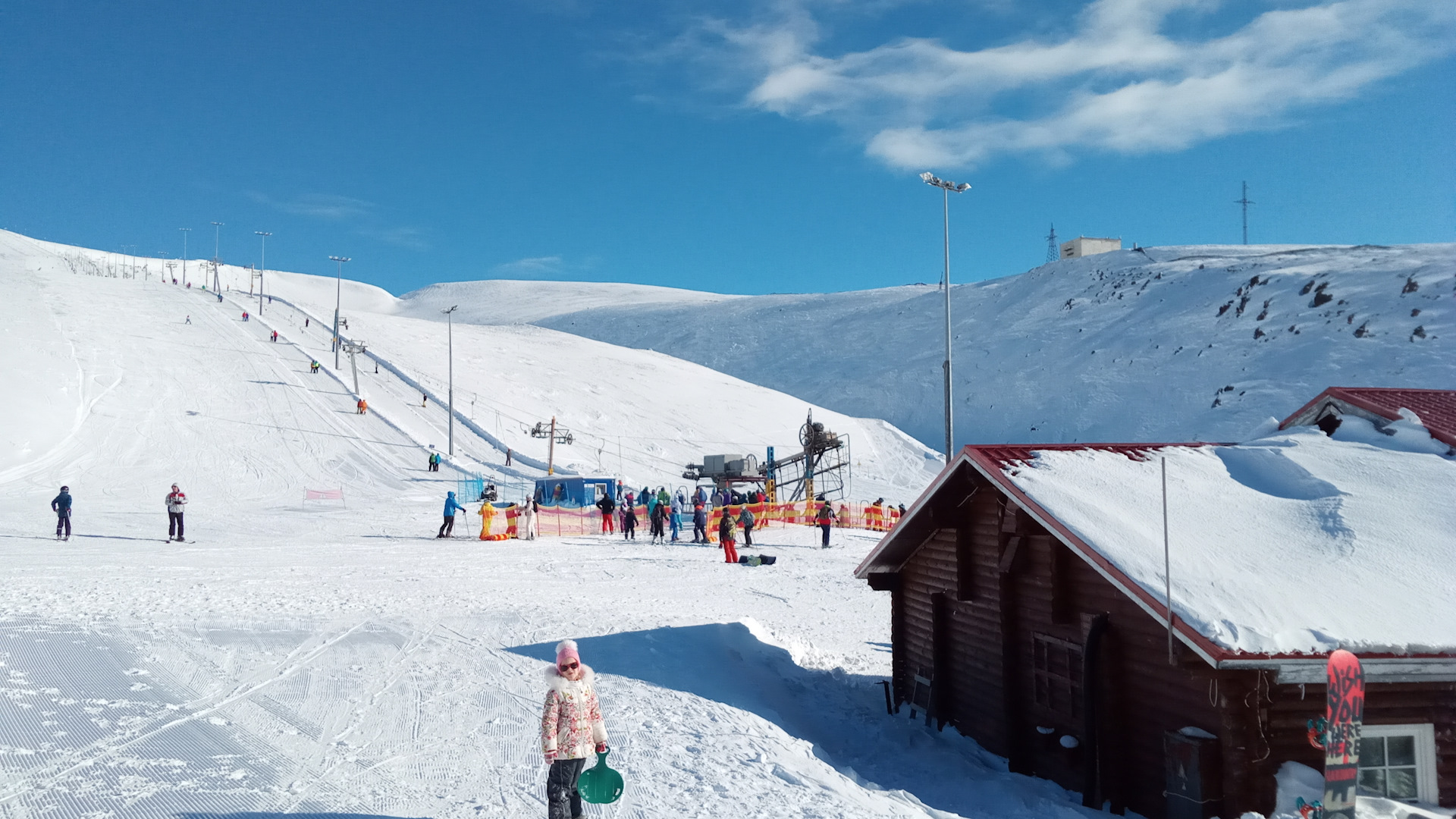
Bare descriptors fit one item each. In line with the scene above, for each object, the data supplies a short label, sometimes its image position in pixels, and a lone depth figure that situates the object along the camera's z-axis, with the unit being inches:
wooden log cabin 276.5
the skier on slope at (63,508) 799.1
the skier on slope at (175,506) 834.2
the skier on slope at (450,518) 938.7
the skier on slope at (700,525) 1020.5
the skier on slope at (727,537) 845.8
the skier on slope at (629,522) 1047.0
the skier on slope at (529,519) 981.8
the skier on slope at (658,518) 1026.7
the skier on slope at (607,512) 1093.8
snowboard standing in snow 243.0
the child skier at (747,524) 955.3
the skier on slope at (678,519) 1055.6
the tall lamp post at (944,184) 868.6
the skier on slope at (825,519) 990.2
